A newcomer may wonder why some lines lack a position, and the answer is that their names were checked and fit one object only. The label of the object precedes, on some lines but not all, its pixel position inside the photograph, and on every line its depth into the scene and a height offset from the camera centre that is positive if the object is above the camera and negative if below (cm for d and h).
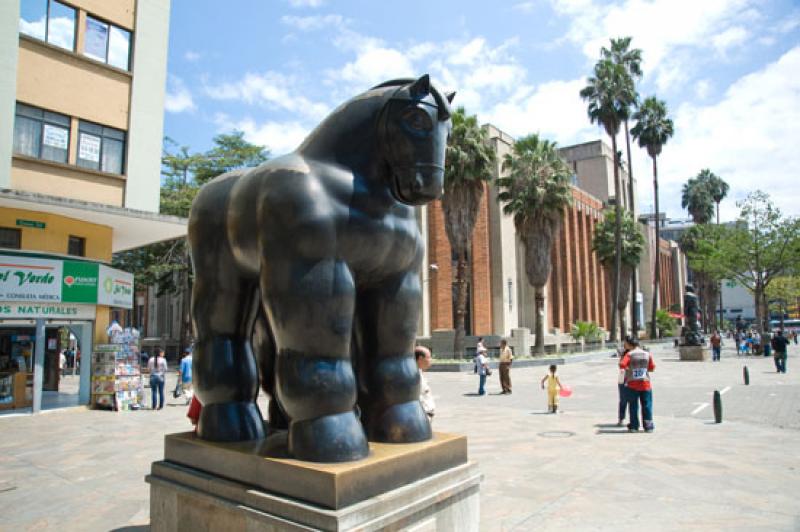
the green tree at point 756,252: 3053 +416
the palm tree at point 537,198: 2777 +647
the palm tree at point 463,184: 2506 +657
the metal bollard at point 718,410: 955 -155
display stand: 1291 -138
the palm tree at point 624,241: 3959 +604
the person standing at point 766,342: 2969 -110
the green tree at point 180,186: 2711 +707
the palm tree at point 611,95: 3534 +1502
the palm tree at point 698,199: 6038 +1391
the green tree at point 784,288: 3572 +242
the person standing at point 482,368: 1483 -126
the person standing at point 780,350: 1895 -96
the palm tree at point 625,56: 3647 +1812
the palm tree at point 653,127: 4025 +1472
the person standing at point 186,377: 1300 -135
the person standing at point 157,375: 1295 -128
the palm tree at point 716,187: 6125 +1554
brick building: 3344 +330
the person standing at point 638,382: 885 -99
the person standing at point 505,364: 1442 -116
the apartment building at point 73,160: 1168 +390
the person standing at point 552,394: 1129 -150
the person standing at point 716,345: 2622 -111
